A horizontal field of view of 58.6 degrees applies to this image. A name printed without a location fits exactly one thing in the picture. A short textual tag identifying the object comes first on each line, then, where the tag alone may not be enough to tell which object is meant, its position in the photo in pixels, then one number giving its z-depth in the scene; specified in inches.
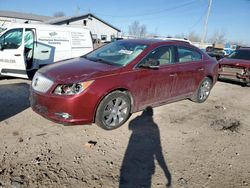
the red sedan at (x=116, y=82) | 146.6
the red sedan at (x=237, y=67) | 352.8
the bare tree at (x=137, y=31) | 3273.1
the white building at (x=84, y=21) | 1284.4
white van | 282.8
